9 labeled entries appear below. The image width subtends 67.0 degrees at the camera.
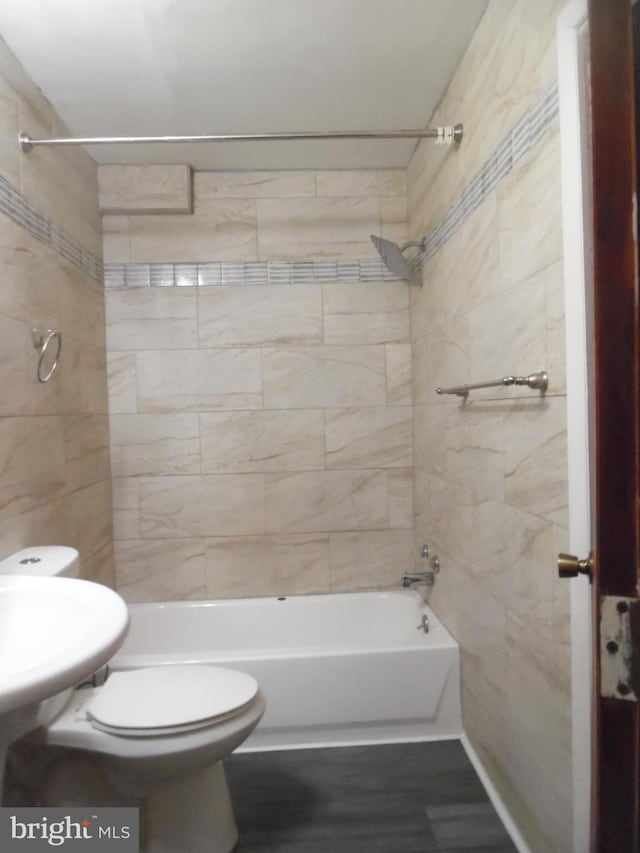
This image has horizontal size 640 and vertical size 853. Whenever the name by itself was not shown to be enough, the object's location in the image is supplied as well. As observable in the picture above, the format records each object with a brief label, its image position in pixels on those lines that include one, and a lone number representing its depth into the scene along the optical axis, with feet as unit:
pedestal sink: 2.41
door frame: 3.38
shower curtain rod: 5.34
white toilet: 4.16
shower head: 6.91
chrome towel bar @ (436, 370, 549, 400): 3.83
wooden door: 1.87
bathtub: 5.97
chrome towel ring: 5.47
